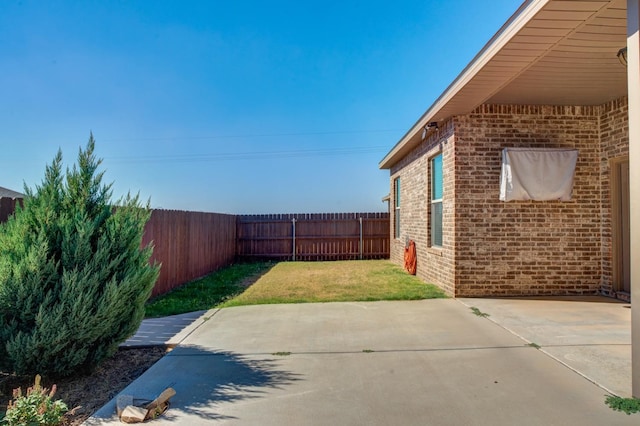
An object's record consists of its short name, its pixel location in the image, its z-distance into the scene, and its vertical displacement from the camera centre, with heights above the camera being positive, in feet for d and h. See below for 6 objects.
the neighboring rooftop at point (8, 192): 36.72 +3.10
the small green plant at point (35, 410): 7.64 -4.05
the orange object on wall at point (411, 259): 30.83 -2.94
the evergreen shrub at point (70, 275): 9.71 -1.46
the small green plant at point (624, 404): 8.49 -4.25
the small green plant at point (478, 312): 17.54 -4.32
